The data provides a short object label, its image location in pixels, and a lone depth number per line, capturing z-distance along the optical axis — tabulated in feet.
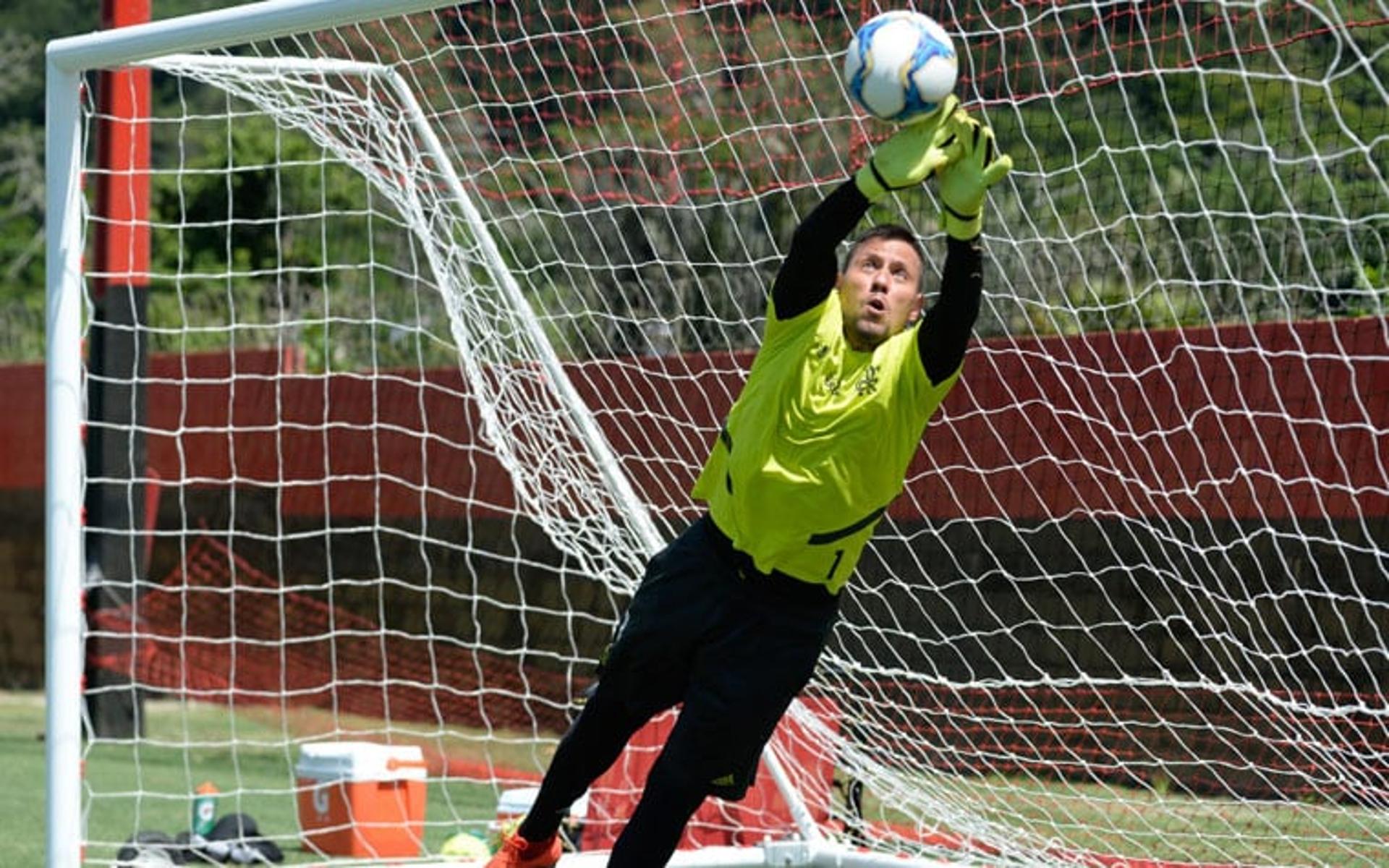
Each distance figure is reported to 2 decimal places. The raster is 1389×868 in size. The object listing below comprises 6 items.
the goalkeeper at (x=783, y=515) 29.84
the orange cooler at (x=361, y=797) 50.83
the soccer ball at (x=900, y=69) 25.94
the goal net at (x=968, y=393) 40.29
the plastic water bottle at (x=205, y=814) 49.49
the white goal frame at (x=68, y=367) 38.81
